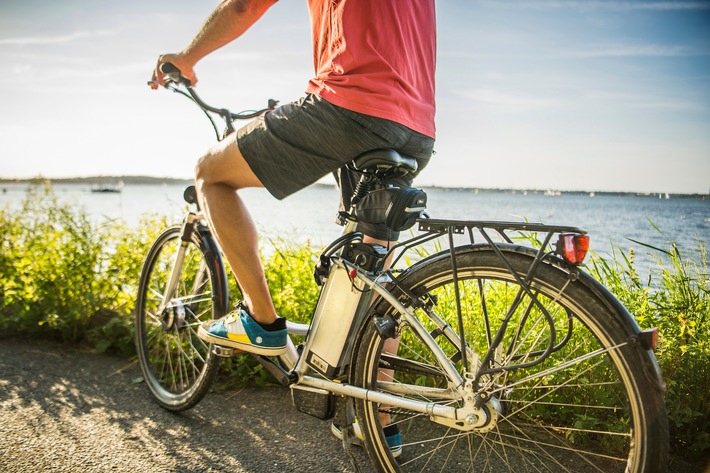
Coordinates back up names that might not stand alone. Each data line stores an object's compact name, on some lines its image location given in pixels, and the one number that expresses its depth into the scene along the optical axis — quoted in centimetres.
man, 199
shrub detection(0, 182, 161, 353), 409
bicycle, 162
